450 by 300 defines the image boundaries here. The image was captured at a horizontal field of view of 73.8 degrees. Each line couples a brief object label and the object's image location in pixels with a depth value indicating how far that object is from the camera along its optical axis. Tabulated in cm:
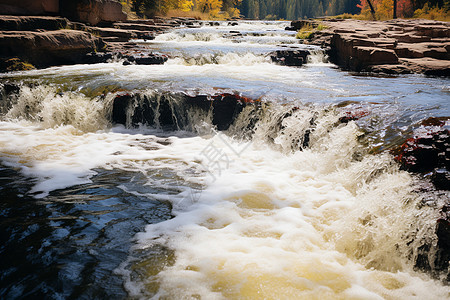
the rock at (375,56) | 835
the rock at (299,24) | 1683
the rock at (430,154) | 256
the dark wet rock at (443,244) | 205
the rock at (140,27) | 1401
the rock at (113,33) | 1116
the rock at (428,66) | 773
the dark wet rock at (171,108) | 538
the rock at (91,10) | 1092
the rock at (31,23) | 823
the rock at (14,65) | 775
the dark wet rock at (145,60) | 901
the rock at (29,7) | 899
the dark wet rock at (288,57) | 968
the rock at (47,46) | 788
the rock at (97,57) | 936
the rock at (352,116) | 408
